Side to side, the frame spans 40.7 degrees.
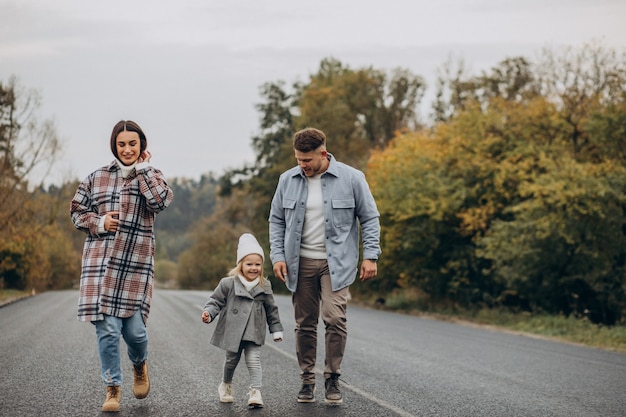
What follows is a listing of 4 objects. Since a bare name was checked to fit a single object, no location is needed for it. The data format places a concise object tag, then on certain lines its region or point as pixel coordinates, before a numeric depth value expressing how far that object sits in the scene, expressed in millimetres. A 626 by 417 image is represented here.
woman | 6012
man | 6668
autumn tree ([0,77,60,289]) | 32363
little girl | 6484
